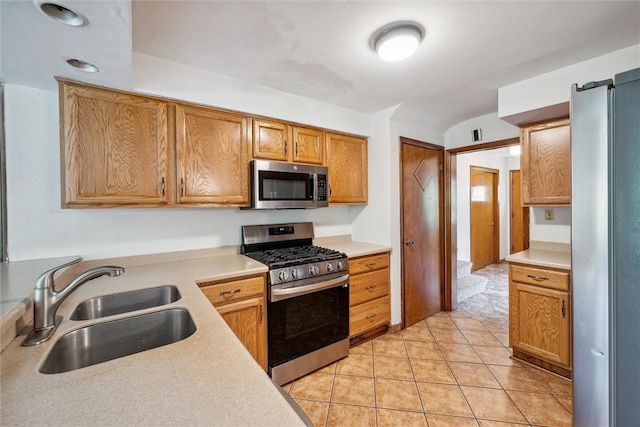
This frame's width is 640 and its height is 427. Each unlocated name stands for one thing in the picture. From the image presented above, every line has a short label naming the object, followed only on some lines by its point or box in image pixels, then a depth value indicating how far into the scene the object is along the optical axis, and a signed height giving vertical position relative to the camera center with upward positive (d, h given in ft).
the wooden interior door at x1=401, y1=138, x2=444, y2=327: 9.67 -0.80
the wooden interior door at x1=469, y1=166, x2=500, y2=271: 16.49 -0.59
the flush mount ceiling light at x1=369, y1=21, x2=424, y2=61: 4.86 +3.20
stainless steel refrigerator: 3.28 -0.56
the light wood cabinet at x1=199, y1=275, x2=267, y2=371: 5.71 -2.13
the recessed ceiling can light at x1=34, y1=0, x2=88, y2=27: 3.12 +2.48
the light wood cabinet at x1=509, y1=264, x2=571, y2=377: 6.50 -2.83
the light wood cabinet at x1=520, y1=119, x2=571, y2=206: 7.08 +1.25
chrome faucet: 3.03 -1.00
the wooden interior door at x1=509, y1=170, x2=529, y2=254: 18.60 -0.70
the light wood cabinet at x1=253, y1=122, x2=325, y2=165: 7.34 +2.03
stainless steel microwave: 7.03 +0.74
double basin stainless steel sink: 3.10 -1.61
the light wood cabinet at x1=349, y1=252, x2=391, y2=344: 8.11 -2.75
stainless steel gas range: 6.40 -2.40
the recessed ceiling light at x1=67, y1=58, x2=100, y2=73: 4.48 +2.59
